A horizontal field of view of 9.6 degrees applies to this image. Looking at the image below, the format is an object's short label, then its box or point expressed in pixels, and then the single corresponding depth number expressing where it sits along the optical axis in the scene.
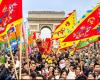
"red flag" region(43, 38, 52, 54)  32.63
